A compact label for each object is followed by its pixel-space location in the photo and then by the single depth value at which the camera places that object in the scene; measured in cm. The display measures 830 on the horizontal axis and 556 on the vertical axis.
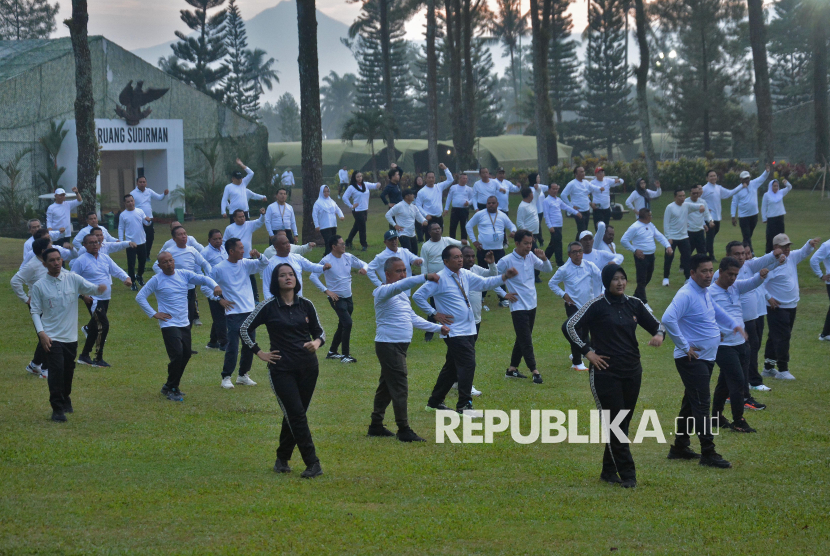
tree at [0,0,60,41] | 7056
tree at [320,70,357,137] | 14162
